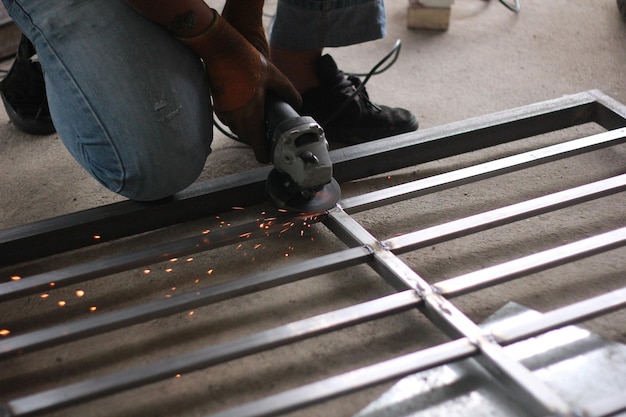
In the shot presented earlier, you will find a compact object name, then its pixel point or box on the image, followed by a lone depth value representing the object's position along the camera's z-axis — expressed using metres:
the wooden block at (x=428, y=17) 2.27
